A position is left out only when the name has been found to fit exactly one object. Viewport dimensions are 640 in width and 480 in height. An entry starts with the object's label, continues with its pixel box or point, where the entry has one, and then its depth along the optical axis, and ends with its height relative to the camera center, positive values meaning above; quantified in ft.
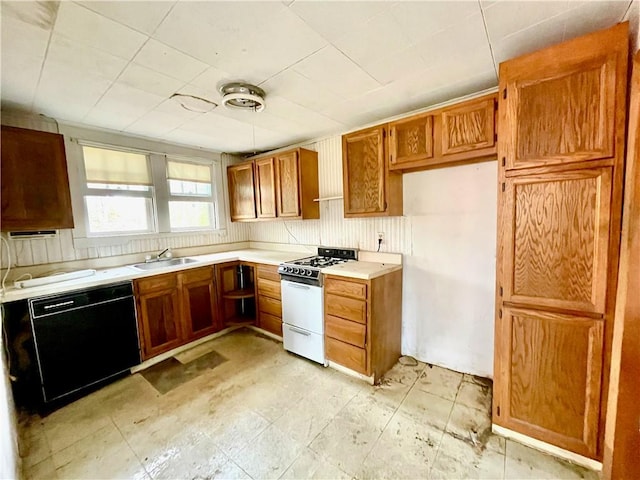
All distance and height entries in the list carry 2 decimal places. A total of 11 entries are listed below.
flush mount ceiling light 6.22 +3.16
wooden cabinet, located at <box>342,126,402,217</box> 8.00 +1.31
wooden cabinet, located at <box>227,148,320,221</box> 10.32 +1.52
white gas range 8.56 -2.95
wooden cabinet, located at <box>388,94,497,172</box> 6.19 +2.10
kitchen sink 9.62 -1.54
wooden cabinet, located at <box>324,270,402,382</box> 7.54 -3.18
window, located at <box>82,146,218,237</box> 9.23 +1.28
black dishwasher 6.68 -3.10
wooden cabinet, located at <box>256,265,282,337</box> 10.13 -3.12
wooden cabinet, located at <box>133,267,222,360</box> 8.54 -3.05
